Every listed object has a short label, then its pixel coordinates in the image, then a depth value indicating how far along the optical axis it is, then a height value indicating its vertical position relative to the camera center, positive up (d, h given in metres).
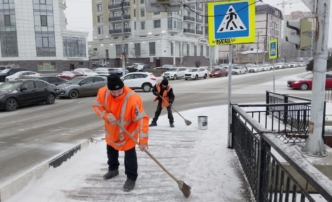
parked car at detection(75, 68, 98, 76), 36.03 -0.35
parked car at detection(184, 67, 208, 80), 34.38 -0.73
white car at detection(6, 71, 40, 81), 29.09 -0.67
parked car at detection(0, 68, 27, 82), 30.47 -0.34
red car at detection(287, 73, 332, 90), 20.83 -1.24
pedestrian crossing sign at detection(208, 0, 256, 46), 5.41 +0.90
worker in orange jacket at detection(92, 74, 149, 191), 3.75 -0.68
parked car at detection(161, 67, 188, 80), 35.87 -0.81
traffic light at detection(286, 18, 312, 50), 4.82 +0.60
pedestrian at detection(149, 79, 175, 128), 8.28 -0.87
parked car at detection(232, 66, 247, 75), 45.78 -0.50
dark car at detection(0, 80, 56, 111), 12.66 -1.17
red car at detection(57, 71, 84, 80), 31.05 -0.71
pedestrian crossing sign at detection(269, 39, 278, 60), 12.05 +0.80
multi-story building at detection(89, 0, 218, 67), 65.62 +8.32
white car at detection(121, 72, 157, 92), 20.84 -1.05
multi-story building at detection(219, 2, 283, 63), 95.81 +14.50
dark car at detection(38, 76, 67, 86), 19.51 -0.79
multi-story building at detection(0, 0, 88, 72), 49.72 +6.14
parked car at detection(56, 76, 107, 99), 17.00 -1.13
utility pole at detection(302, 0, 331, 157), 4.74 -0.30
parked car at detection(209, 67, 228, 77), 39.12 -0.70
